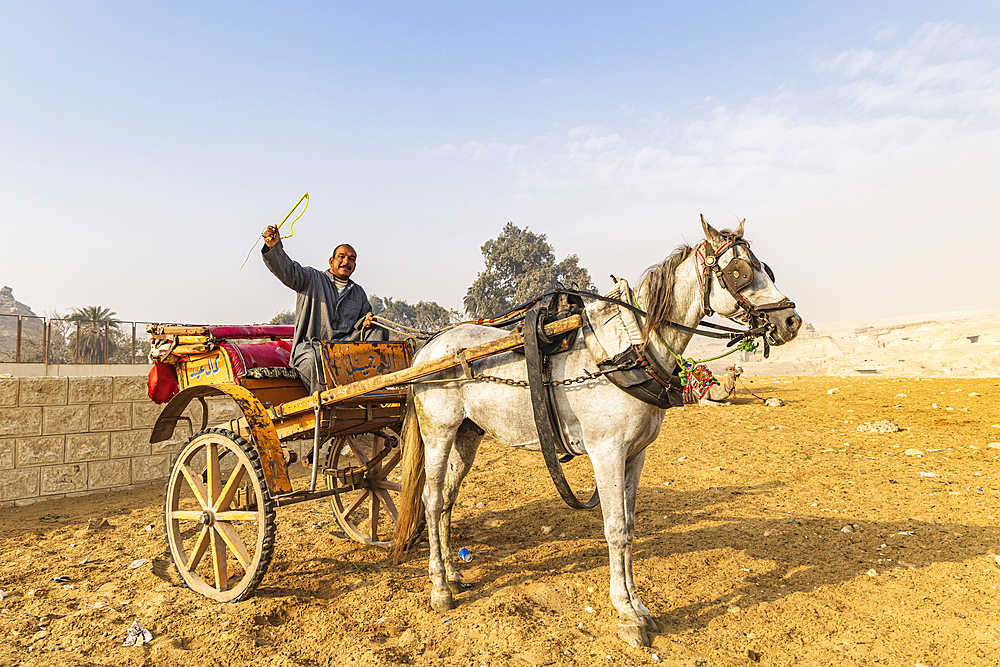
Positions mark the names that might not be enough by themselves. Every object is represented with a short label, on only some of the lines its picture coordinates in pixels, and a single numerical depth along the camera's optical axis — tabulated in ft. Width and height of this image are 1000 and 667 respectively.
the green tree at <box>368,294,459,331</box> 161.99
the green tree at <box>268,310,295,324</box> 124.43
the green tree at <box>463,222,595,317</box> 132.36
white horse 10.01
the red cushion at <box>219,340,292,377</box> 13.56
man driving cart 13.46
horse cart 11.92
